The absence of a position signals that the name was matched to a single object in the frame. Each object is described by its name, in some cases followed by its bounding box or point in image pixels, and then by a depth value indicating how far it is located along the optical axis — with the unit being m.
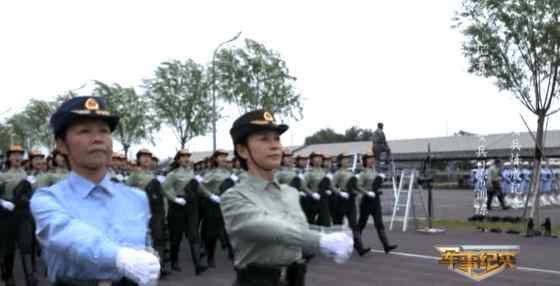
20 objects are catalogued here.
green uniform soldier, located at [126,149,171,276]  10.30
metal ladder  16.61
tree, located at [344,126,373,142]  93.03
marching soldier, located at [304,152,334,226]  13.11
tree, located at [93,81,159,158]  37.47
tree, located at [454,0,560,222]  15.44
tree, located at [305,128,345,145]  95.69
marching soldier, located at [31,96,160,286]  2.44
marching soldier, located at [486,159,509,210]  23.81
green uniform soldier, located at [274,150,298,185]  13.16
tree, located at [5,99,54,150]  46.62
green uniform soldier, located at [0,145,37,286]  9.46
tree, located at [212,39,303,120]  30.56
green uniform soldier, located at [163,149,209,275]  10.92
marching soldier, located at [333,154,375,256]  13.00
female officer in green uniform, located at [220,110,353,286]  3.21
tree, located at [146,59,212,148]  34.53
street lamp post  27.01
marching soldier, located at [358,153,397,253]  12.67
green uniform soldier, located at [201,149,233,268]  11.24
